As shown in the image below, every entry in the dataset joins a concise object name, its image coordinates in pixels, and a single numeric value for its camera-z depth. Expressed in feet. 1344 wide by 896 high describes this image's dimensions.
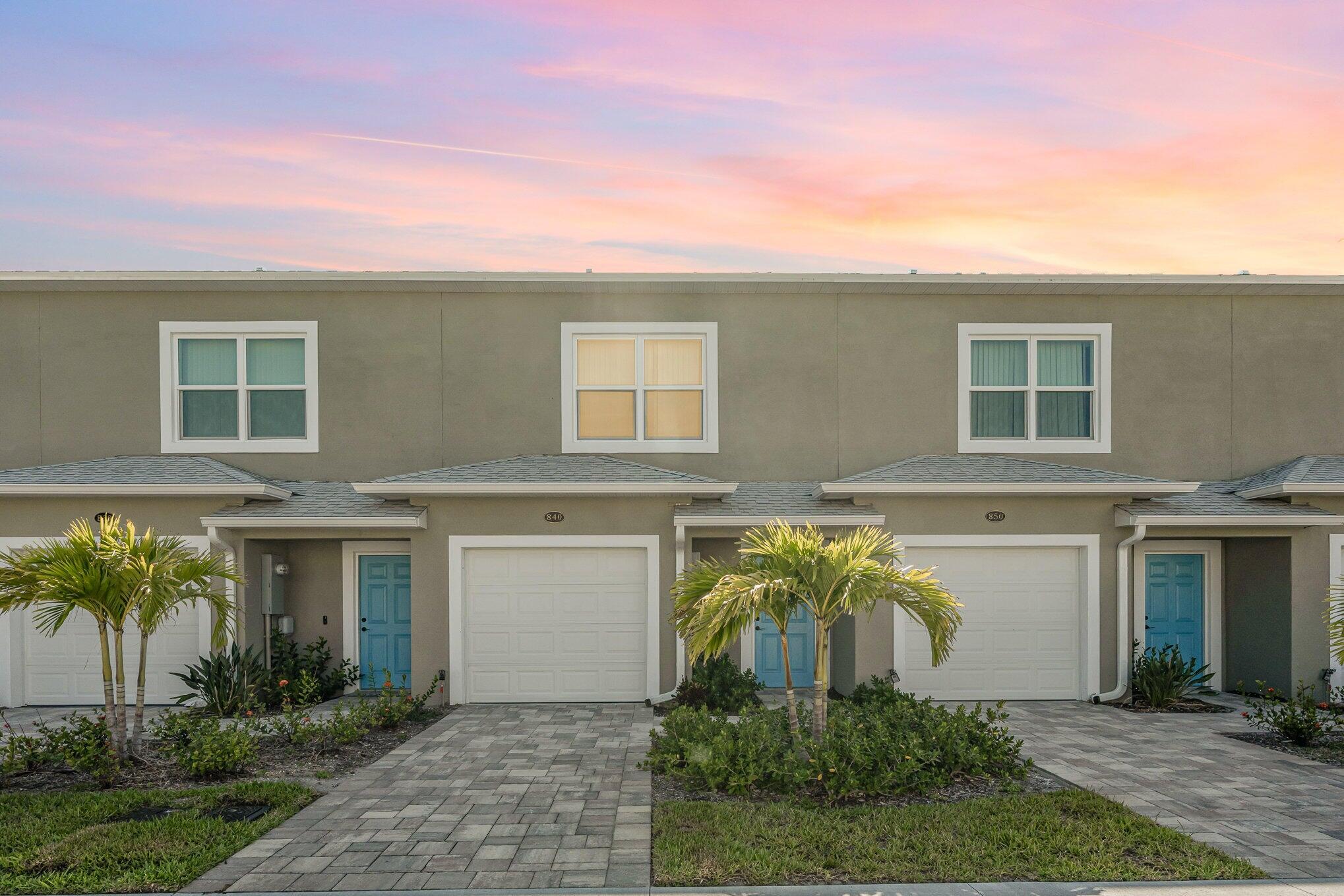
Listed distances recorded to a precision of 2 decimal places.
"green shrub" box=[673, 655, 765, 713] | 34.42
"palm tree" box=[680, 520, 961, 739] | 23.50
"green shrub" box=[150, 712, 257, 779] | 24.53
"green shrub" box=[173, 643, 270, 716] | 34.47
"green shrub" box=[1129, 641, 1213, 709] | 36.11
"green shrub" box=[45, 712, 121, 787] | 24.72
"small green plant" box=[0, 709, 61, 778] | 25.08
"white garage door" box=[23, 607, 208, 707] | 37.50
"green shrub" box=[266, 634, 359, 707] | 37.42
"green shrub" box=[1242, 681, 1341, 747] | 28.63
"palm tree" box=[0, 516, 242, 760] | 24.71
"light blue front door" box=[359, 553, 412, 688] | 41.01
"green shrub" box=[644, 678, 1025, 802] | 22.63
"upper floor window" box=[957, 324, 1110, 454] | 41.14
